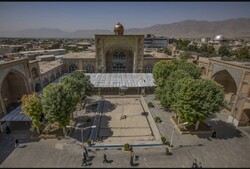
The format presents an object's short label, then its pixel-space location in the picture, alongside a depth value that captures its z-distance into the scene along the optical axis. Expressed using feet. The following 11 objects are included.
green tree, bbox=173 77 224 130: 66.95
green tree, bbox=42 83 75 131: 64.49
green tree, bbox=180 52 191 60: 182.97
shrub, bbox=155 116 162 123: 83.18
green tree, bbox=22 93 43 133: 66.03
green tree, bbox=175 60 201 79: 99.39
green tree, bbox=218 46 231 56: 209.09
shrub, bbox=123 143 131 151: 64.13
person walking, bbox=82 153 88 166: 57.82
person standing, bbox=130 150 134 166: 57.87
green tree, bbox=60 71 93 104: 84.18
